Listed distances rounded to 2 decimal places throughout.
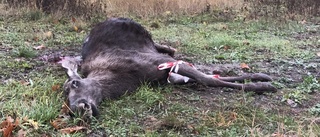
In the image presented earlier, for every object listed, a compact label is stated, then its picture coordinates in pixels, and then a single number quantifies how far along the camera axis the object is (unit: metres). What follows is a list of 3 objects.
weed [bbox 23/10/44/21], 10.38
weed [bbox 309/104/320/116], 4.13
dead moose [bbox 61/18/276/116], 3.99
